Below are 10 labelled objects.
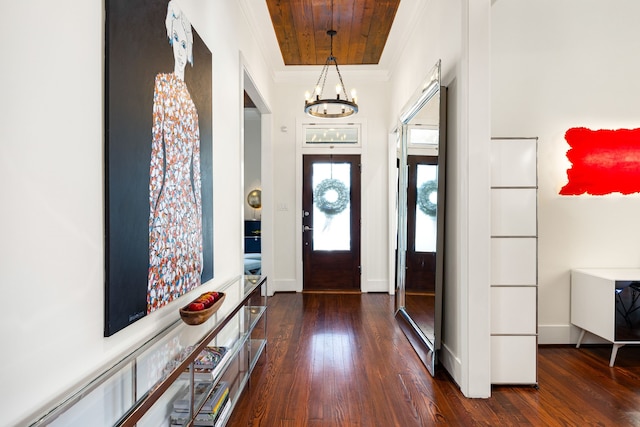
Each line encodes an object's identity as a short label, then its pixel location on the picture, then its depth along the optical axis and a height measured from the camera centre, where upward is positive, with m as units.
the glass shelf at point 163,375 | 0.98 -0.57
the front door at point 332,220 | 5.31 -0.14
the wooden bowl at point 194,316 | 1.68 -0.50
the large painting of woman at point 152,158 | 1.28 +0.22
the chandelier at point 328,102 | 3.86 +1.29
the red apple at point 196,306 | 1.75 -0.47
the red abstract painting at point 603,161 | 3.19 +0.46
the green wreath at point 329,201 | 5.31 +0.20
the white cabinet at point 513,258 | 2.45 -0.32
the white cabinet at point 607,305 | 2.77 -0.75
